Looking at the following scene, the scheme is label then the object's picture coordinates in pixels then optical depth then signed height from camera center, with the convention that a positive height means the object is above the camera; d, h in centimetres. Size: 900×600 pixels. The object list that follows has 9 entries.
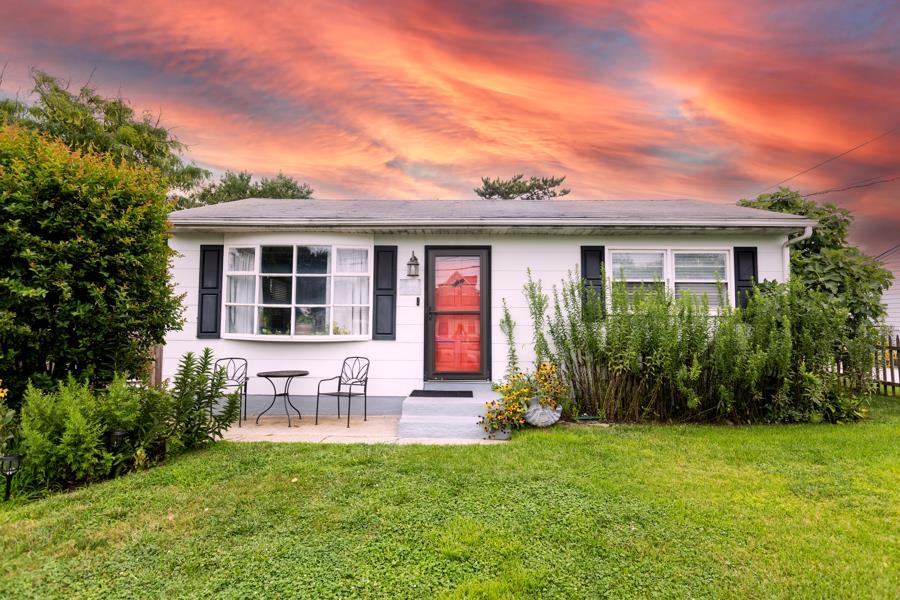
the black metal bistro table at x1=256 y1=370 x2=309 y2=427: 557 -87
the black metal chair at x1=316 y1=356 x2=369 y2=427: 606 -80
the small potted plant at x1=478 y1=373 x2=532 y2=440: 477 -107
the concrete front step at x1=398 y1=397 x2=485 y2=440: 484 -117
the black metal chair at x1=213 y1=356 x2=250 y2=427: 603 -73
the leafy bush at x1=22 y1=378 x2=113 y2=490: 314 -94
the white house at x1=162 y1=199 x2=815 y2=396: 613 +58
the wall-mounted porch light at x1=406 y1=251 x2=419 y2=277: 614 +78
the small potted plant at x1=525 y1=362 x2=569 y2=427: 508 -98
